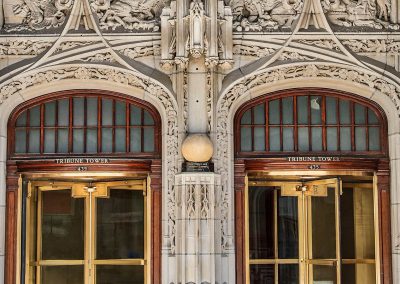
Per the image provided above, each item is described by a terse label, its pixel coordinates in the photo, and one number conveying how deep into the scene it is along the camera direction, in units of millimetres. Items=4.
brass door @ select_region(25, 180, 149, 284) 15742
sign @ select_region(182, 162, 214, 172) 14375
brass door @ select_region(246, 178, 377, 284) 15812
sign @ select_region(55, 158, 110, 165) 14867
